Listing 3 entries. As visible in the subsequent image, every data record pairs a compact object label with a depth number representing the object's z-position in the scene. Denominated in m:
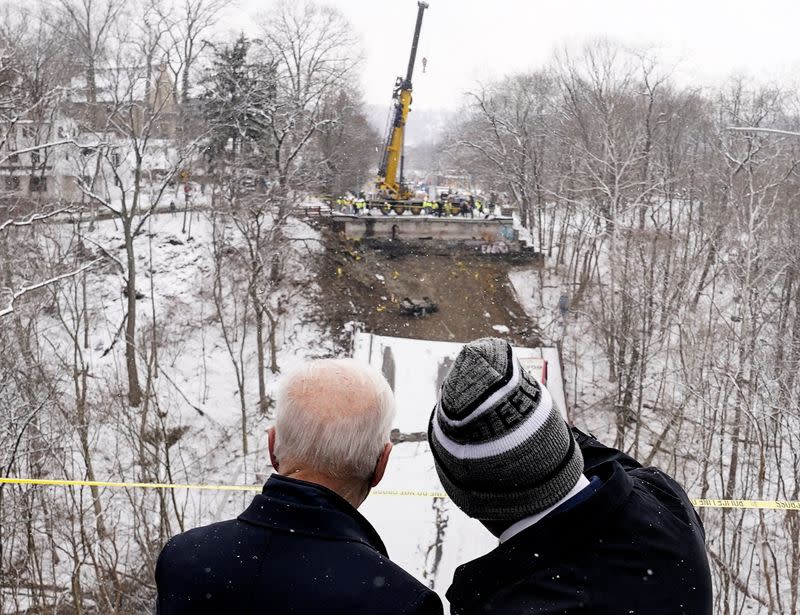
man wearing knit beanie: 1.37
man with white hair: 1.48
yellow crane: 25.55
